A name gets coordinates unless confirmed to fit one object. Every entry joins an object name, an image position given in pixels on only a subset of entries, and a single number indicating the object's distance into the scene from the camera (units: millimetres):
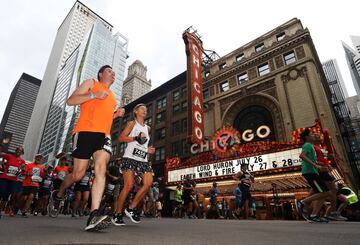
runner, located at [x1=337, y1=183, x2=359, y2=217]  5605
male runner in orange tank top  2965
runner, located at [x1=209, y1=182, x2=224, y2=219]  11966
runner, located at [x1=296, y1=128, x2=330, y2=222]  4758
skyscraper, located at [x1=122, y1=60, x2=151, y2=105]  97188
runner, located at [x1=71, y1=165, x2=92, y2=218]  7230
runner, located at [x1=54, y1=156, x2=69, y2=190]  7848
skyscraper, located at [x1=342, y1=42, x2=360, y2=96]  131125
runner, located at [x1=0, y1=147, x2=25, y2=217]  6242
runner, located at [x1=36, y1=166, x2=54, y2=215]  8539
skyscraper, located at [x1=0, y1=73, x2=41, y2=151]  160125
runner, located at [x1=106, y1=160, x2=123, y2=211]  6897
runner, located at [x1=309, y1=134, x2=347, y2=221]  4777
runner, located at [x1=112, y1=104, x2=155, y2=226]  3951
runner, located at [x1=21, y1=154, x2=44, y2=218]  6977
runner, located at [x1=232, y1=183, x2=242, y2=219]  11056
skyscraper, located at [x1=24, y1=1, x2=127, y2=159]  105312
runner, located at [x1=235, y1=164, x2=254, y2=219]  8477
